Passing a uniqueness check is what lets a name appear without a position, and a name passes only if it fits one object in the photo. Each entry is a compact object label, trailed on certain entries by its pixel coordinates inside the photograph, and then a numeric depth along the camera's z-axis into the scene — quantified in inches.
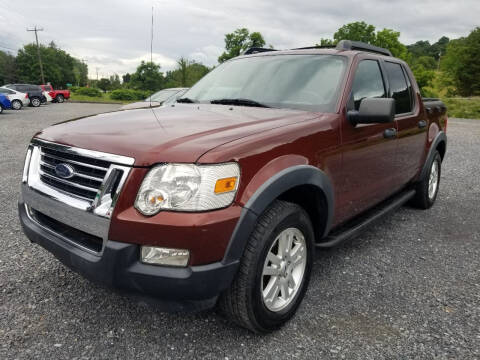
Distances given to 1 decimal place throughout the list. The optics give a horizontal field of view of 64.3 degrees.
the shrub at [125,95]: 1889.8
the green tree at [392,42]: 1733.5
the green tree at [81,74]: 3924.5
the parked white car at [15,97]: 926.1
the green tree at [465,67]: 1824.6
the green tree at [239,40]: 1950.1
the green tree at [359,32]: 1834.4
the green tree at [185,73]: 1690.7
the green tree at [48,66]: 3139.8
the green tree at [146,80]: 2265.3
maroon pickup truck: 73.6
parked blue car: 769.7
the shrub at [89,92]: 1980.8
